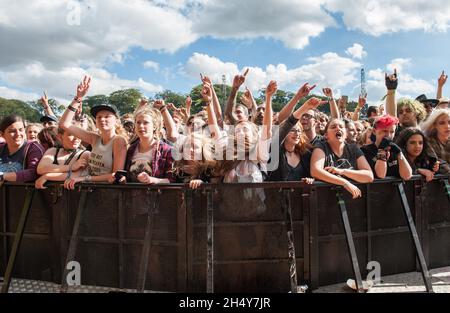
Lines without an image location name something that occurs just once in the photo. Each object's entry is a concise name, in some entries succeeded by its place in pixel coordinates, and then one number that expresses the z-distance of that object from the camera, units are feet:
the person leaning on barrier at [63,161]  14.64
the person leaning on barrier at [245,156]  13.76
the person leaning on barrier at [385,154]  14.67
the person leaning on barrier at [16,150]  15.87
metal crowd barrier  13.48
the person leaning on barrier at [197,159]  14.01
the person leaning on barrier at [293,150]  14.61
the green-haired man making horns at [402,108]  19.52
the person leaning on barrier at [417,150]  16.20
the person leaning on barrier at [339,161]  13.83
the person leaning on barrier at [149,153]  14.19
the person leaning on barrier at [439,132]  17.28
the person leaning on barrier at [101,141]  14.38
